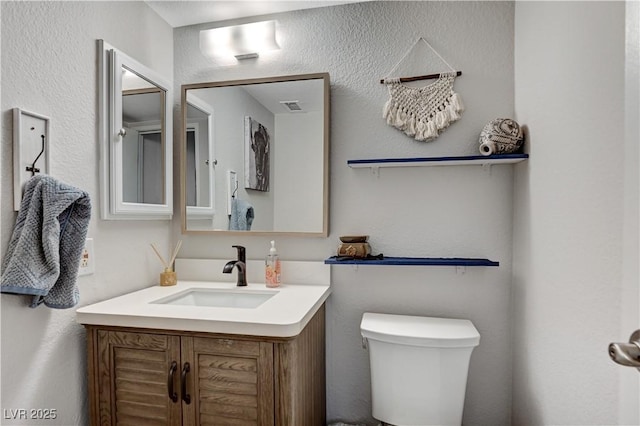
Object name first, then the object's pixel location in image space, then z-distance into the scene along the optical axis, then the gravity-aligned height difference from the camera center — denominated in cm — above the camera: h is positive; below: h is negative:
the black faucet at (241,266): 169 -28
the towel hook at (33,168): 113 +13
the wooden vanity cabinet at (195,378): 115 -59
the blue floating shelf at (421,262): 150 -24
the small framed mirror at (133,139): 144 +32
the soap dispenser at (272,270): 167 -30
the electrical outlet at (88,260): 132 -20
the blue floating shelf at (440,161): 145 +21
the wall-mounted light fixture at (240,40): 172 +85
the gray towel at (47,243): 105 -11
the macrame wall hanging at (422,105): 162 +49
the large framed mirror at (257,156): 173 +27
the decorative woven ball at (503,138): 145 +29
